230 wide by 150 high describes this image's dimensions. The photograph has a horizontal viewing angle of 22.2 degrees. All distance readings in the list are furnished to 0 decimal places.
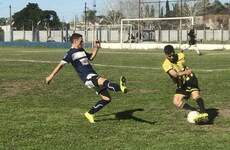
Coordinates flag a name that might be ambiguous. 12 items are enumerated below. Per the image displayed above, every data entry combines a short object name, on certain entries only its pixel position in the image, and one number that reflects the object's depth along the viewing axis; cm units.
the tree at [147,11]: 6500
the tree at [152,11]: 6484
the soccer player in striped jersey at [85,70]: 1072
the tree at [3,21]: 12221
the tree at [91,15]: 8814
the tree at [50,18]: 9318
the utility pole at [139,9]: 6388
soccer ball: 1042
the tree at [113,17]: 9124
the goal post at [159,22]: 5428
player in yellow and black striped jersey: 1041
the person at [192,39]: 3606
